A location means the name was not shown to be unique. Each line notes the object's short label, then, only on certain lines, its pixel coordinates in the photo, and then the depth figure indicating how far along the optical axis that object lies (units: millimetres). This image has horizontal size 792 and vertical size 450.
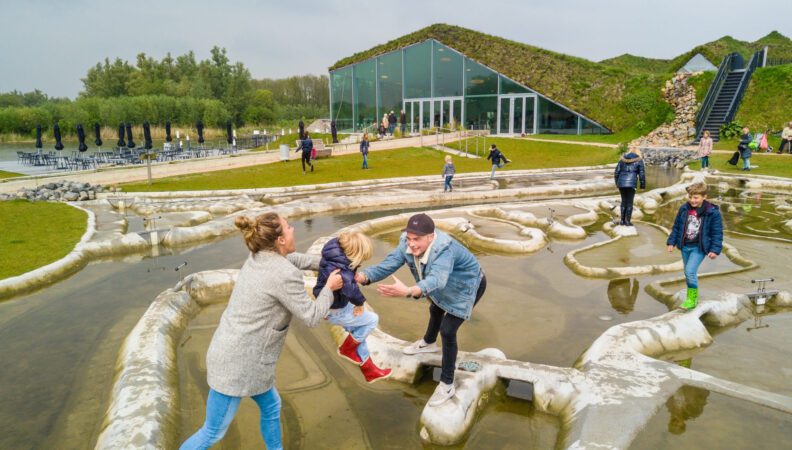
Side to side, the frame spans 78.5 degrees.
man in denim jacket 4305
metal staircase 32125
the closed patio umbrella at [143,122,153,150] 26906
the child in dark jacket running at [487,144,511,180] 22969
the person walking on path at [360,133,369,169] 27938
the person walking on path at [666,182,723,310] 6777
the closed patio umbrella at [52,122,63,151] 31594
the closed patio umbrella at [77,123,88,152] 29438
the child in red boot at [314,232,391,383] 4348
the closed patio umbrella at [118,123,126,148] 31247
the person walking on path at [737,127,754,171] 22266
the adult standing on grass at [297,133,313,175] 25891
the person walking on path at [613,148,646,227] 11602
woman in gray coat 3439
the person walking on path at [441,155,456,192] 18875
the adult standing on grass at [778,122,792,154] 25422
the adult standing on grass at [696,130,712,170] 22578
